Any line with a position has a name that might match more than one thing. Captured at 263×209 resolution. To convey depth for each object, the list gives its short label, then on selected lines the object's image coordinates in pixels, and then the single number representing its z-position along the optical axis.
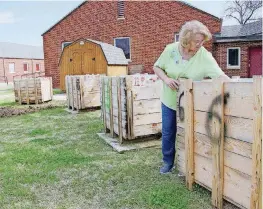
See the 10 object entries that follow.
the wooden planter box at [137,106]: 5.81
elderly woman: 3.69
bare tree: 40.50
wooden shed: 18.17
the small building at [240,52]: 21.12
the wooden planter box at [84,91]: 10.59
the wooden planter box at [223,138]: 2.74
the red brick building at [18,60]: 47.12
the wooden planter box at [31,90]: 13.72
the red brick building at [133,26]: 22.19
